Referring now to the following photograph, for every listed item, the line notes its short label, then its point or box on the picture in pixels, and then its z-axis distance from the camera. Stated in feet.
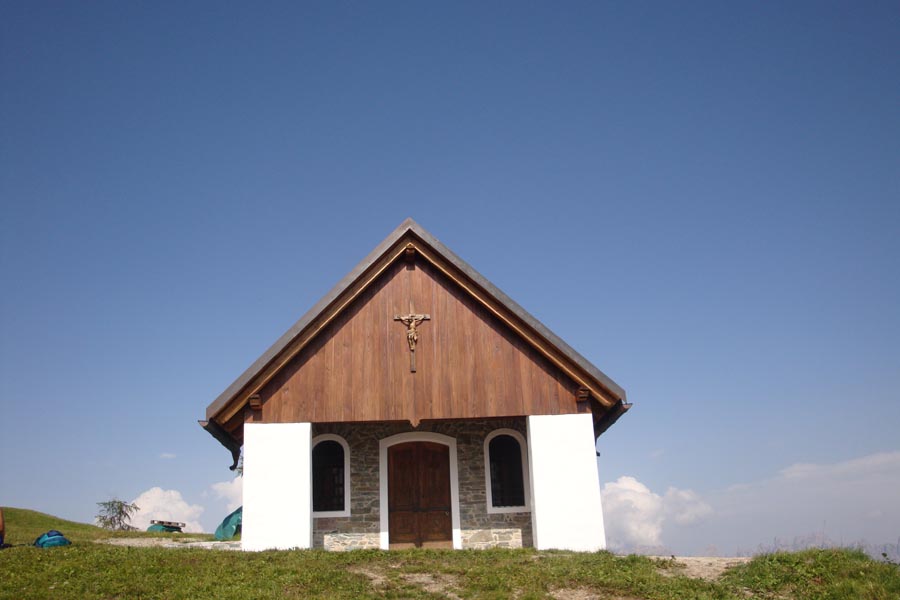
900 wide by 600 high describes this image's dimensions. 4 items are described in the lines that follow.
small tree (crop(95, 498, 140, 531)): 124.06
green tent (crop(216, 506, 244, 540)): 81.41
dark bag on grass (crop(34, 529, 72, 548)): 48.39
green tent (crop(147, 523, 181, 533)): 91.15
